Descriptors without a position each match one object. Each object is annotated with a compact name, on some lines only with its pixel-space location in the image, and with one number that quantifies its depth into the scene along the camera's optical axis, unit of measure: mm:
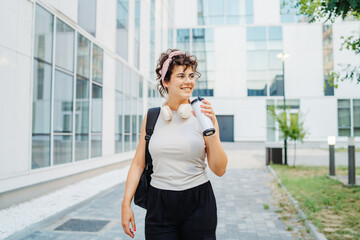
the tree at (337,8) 4448
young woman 1928
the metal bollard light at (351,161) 8352
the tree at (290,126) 13734
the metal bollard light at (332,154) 10383
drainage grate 5045
